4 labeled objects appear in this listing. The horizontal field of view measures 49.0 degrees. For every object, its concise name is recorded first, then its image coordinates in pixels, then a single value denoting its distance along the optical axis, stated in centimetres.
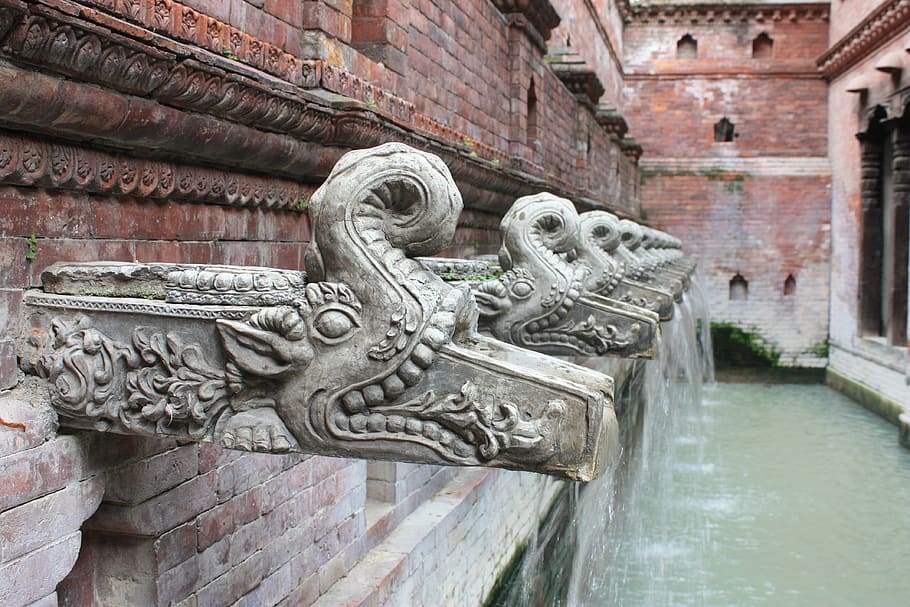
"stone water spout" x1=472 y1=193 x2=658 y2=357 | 464
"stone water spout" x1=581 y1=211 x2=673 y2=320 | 573
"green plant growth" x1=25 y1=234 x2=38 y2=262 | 270
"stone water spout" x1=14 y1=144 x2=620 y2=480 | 244
